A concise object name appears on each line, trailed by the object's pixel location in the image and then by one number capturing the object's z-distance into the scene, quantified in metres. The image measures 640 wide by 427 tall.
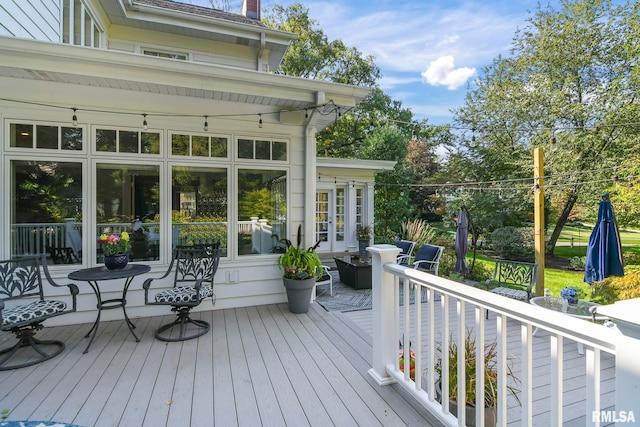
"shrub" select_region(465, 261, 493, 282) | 7.22
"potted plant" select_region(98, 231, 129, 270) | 3.38
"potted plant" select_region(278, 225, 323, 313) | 4.14
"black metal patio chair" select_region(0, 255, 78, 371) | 2.80
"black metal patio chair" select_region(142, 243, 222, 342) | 3.36
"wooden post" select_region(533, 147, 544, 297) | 5.08
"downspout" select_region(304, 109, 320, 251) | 4.62
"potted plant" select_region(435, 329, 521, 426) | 1.90
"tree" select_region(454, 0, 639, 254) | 8.20
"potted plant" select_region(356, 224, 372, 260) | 9.09
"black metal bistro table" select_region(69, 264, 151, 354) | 3.14
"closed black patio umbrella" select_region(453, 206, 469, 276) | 6.16
